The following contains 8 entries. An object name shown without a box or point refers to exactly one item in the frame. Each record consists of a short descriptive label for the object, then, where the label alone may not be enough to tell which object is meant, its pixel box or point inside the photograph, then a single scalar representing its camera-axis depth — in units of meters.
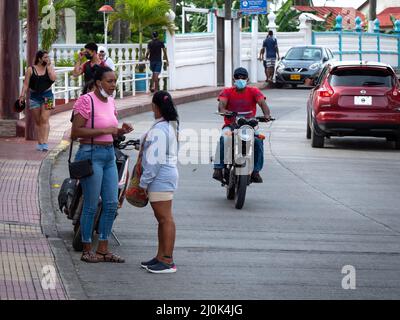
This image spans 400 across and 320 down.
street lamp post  42.86
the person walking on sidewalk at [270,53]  43.25
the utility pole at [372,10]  66.50
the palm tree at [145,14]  36.22
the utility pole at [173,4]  46.72
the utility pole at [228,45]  41.12
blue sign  41.62
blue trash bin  34.94
